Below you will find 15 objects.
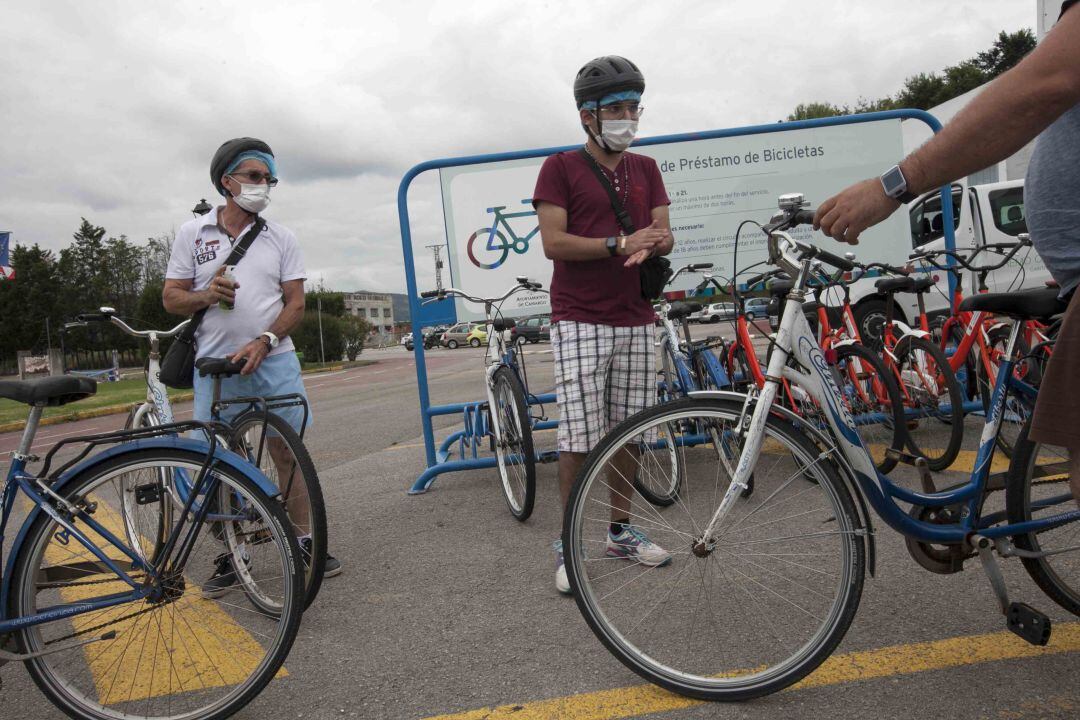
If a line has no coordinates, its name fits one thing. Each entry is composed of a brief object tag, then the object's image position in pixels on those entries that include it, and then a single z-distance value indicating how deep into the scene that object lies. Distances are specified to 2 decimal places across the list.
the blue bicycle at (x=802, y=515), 2.00
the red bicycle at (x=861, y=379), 3.70
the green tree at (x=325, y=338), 37.38
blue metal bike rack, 4.89
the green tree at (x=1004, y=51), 46.84
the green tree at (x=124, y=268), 60.97
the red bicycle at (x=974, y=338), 4.16
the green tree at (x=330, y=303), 47.00
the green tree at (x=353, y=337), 38.09
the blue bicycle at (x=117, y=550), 2.10
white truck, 8.55
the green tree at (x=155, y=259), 54.72
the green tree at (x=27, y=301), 49.78
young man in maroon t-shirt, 2.85
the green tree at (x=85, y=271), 55.06
